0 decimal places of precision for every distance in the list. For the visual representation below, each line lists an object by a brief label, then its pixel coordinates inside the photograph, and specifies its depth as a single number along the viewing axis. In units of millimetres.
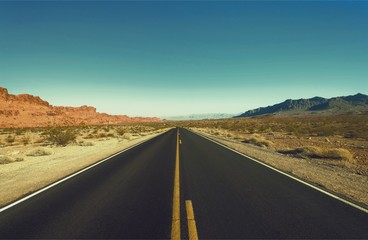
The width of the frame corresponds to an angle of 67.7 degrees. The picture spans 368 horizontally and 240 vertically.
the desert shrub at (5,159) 14877
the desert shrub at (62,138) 27128
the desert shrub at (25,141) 30206
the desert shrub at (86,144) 26928
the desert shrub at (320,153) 15062
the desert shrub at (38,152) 18859
